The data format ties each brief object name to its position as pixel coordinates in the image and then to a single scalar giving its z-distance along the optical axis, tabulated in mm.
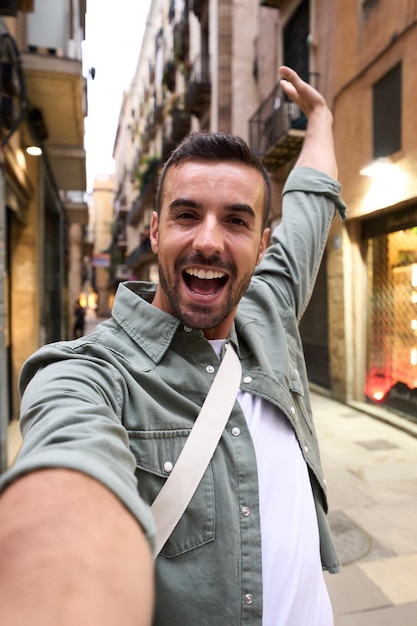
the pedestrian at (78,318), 16381
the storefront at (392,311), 6336
